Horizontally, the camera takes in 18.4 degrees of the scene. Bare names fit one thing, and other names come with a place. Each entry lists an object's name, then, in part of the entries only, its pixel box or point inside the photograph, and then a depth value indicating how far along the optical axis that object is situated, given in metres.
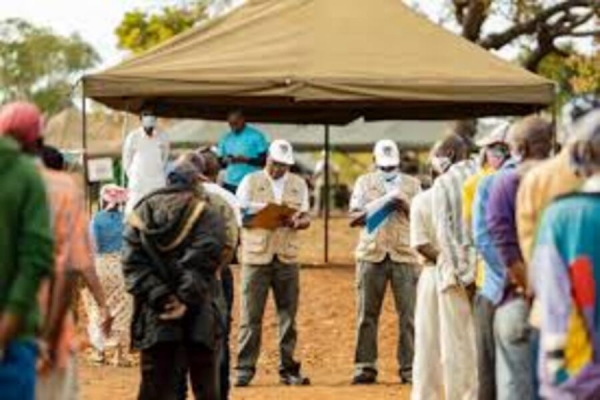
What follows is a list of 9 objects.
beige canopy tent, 14.95
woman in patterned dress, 16.06
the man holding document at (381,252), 15.08
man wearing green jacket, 7.16
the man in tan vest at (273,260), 14.95
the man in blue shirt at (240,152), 17.47
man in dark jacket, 10.41
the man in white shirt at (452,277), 11.46
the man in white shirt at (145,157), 16.16
